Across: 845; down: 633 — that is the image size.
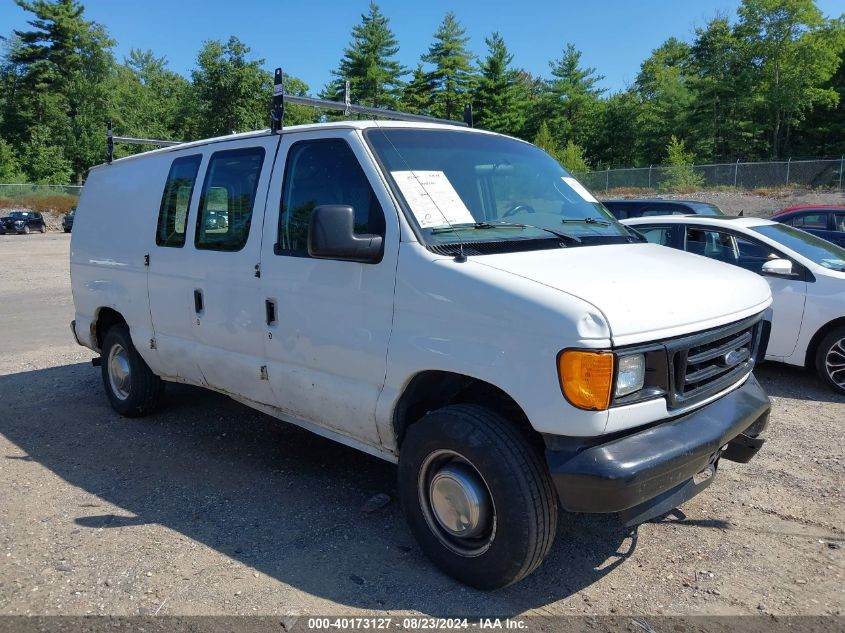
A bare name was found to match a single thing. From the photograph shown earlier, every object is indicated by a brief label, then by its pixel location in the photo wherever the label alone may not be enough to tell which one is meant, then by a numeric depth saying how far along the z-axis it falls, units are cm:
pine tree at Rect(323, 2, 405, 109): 5819
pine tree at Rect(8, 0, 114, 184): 6081
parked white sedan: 639
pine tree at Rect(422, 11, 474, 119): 6016
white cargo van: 278
